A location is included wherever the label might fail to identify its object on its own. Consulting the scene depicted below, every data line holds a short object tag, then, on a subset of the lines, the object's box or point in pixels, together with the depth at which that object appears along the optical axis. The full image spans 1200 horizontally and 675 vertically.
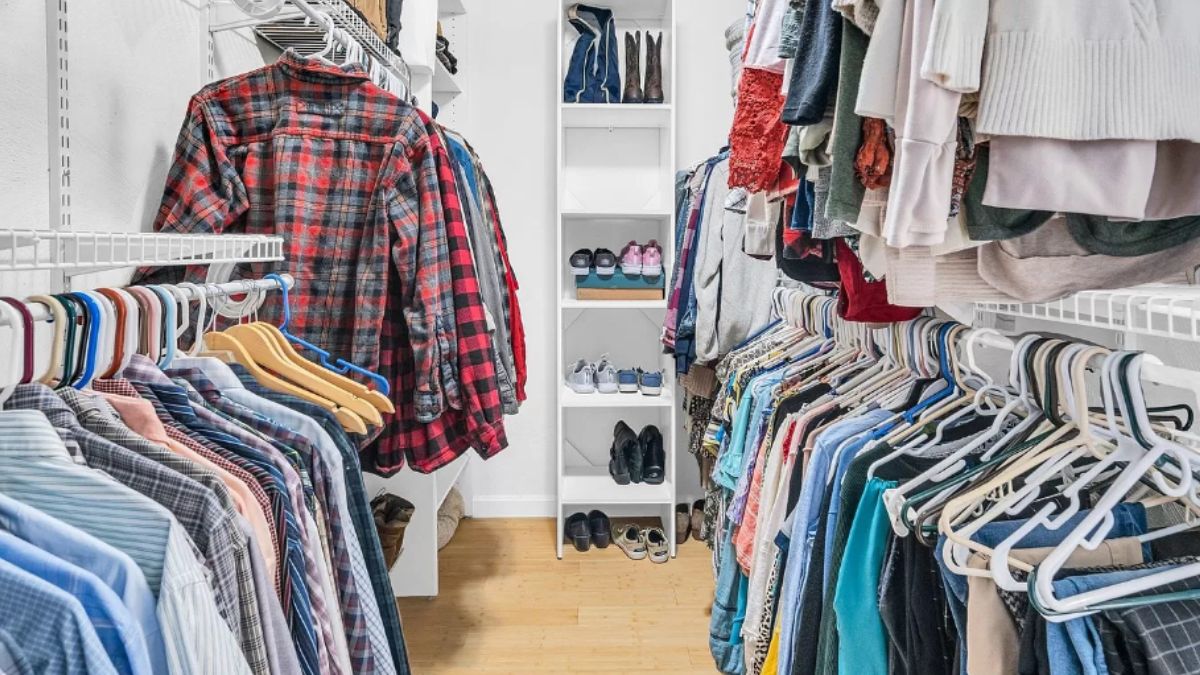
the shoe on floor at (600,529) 3.03
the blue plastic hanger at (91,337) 0.78
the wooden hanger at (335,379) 1.29
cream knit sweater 0.73
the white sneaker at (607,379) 3.11
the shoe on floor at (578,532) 2.98
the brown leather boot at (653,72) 3.02
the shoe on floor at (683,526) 3.10
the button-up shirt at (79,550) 0.59
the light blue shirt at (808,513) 1.18
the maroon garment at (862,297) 1.34
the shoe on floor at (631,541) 2.94
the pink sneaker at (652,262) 3.03
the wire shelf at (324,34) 1.73
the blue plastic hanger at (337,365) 1.36
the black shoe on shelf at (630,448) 3.12
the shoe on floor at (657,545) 2.90
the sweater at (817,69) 0.92
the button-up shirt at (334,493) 0.98
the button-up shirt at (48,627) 0.54
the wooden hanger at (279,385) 1.20
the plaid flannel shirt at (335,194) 1.60
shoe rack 3.13
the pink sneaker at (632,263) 3.02
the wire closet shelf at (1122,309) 0.72
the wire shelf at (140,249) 0.73
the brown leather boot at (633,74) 3.02
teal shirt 0.96
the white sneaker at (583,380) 3.12
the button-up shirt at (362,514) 1.10
